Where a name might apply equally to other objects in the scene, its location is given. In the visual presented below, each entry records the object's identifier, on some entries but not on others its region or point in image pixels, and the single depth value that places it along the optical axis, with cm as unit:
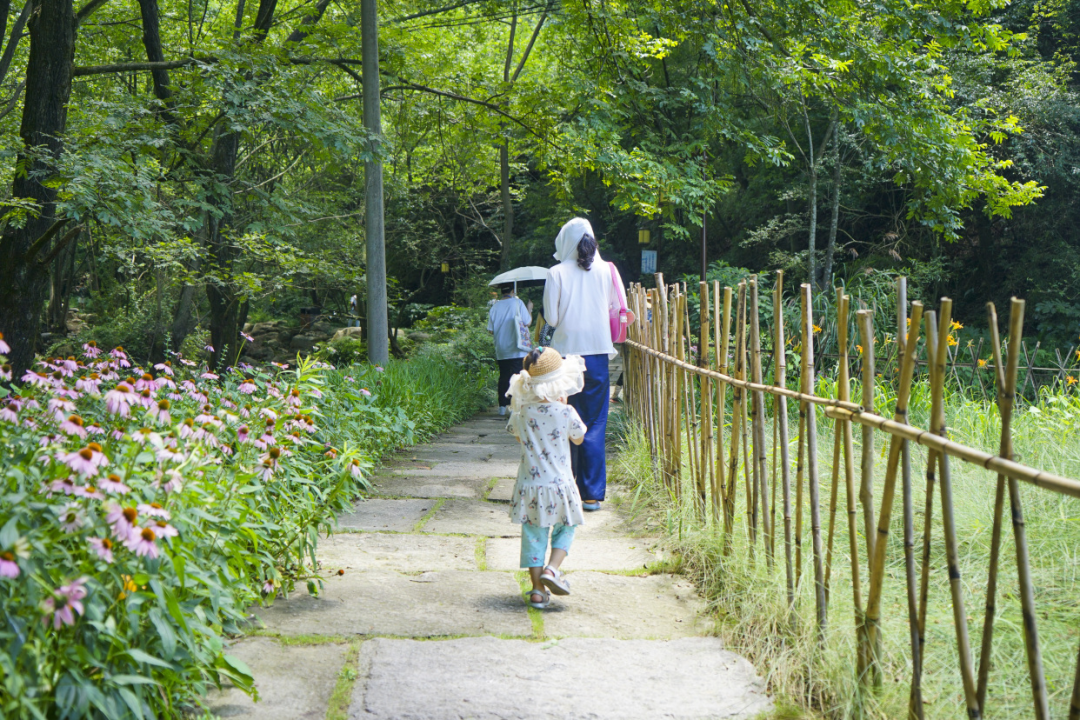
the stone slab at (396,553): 373
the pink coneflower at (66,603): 163
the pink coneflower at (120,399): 227
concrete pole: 814
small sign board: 1606
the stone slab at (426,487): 529
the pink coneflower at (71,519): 178
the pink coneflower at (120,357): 353
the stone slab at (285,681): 229
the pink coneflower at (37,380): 258
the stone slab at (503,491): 525
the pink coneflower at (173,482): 201
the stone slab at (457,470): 593
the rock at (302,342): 2202
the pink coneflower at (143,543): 173
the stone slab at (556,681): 232
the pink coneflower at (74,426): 208
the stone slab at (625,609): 297
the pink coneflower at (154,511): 184
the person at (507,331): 829
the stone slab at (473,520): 442
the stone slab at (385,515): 442
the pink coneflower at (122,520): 173
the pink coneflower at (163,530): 179
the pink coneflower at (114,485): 183
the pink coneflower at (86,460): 179
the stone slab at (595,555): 380
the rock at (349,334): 1920
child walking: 326
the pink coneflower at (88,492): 176
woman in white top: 460
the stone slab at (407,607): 294
